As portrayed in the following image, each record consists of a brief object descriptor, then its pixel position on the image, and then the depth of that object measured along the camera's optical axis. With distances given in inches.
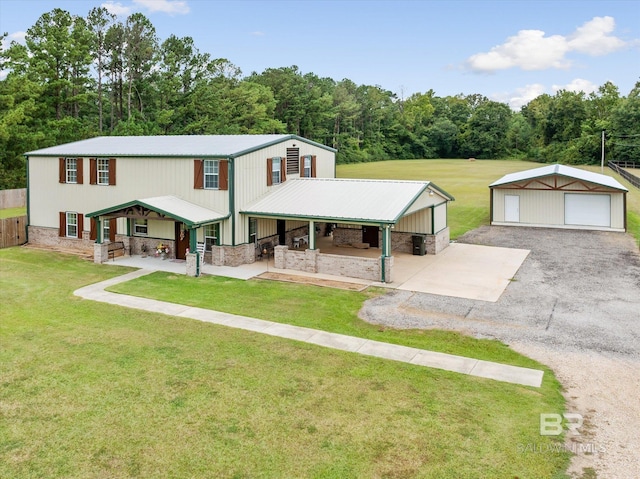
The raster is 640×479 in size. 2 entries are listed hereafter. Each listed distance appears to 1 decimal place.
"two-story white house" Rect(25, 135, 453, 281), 846.5
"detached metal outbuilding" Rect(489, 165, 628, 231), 1238.3
